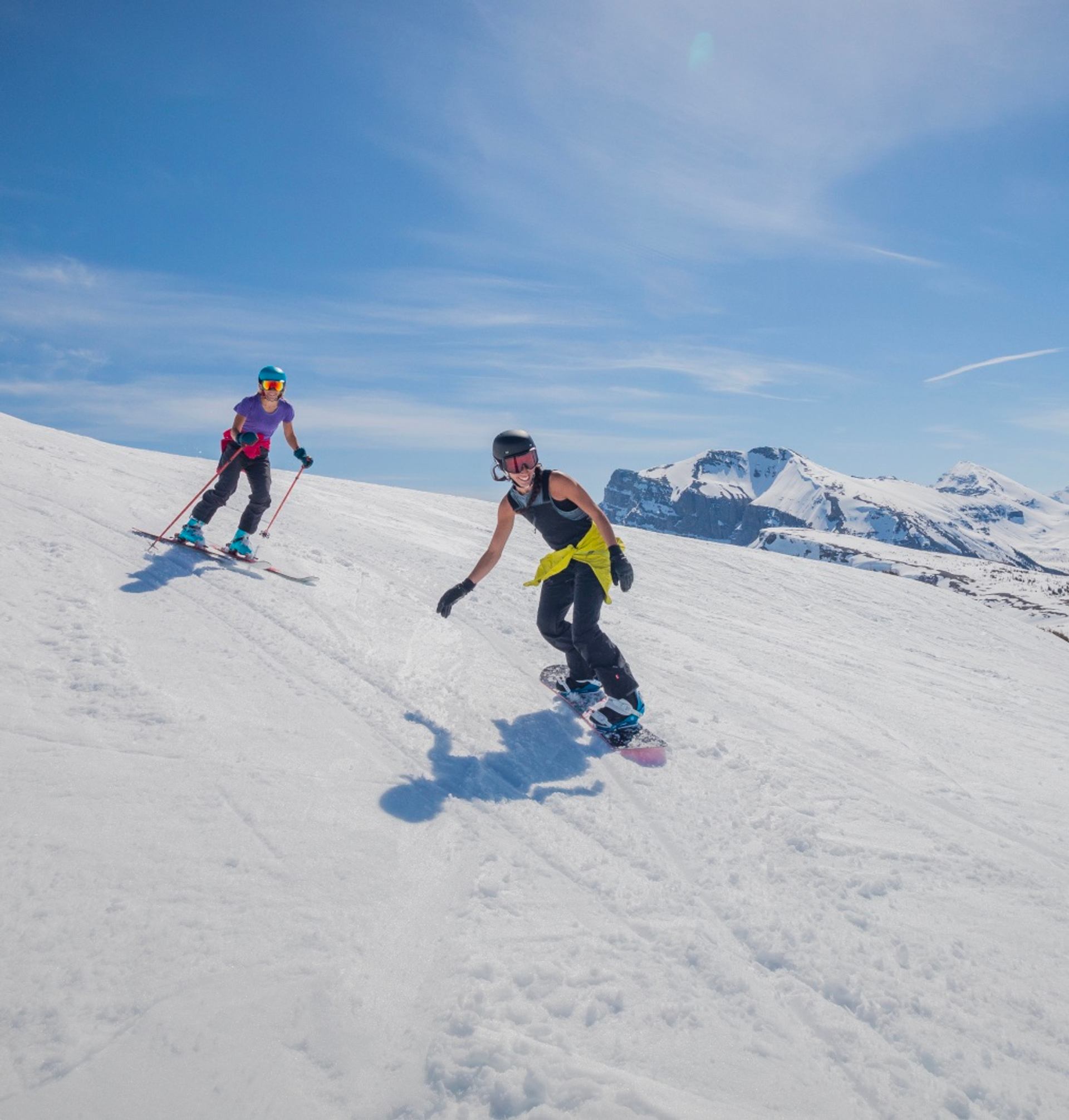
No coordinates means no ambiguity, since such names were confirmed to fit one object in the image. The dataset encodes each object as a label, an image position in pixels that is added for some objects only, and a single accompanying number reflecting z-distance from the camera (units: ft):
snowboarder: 18.38
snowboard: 16.84
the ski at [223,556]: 26.35
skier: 28.17
